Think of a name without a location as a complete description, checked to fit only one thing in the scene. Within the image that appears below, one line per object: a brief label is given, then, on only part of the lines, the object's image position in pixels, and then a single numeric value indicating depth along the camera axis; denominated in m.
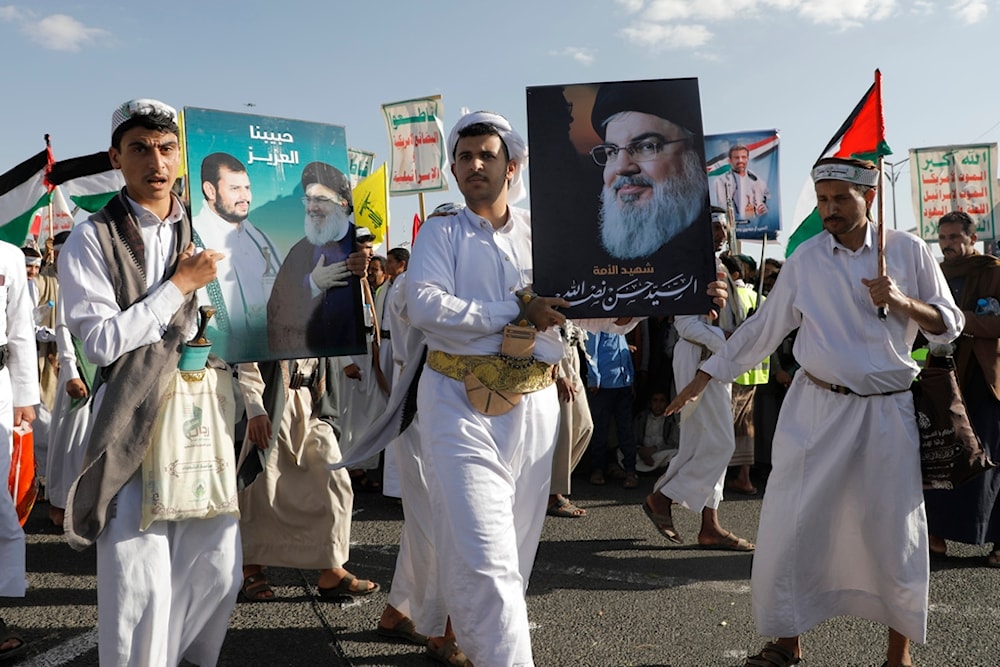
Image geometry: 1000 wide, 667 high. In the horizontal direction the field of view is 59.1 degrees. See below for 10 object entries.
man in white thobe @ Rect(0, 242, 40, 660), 4.12
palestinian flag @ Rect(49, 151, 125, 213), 4.10
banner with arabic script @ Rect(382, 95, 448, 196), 10.85
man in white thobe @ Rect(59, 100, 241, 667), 2.76
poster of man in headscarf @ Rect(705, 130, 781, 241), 9.82
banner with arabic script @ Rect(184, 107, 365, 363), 3.38
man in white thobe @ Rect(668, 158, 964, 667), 3.62
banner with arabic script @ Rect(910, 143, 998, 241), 12.33
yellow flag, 7.87
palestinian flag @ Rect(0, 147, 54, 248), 6.52
